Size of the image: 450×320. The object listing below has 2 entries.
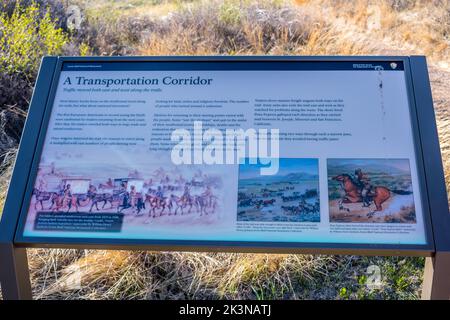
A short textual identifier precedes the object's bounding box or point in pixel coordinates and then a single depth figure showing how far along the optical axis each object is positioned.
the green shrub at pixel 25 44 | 5.14
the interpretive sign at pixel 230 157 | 2.30
